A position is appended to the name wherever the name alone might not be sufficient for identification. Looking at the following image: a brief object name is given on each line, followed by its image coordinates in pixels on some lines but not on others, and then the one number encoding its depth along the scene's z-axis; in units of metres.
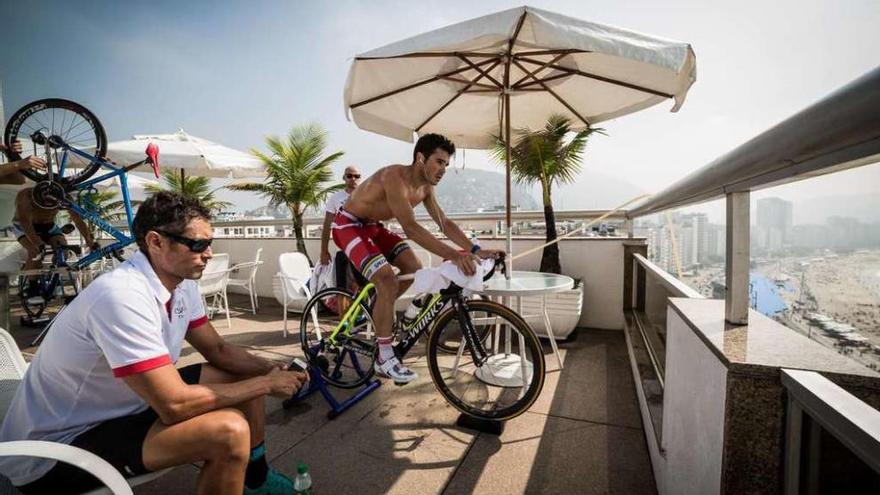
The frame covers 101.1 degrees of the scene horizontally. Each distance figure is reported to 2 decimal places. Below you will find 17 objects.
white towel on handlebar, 2.51
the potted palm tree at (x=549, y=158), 4.54
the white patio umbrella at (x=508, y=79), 2.21
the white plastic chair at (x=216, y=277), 4.80
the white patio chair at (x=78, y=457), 1.02
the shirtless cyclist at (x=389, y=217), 2.68
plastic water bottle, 1.71
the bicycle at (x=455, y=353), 2.59
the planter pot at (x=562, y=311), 3.99
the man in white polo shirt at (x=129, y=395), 1.29
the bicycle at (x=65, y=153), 4.20
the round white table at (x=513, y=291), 2.66
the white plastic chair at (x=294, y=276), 4.08
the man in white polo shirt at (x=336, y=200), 4.52
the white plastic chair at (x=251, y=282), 5.32
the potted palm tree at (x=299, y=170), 7.01
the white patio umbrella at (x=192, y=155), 5.96
